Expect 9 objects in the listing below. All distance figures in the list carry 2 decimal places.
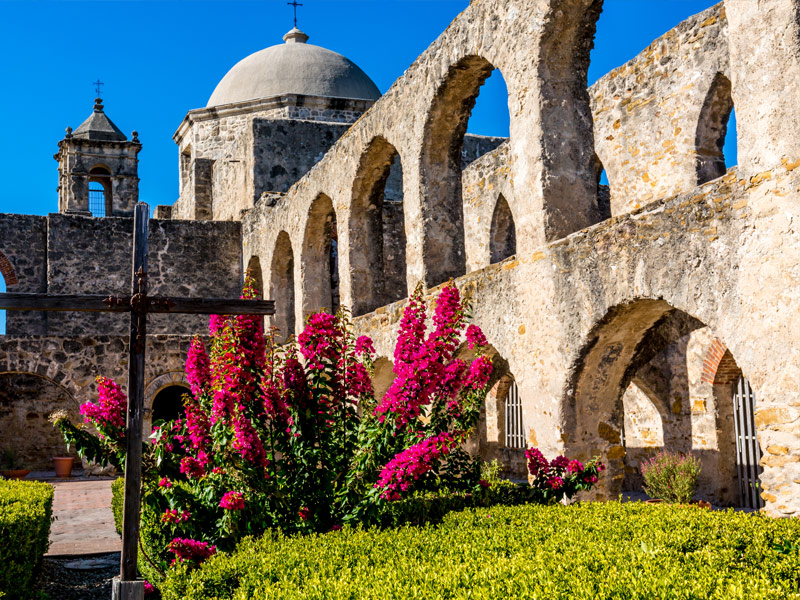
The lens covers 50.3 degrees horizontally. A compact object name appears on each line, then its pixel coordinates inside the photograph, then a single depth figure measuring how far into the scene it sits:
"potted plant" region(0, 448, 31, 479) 14.59
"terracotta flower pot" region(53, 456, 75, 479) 14.88
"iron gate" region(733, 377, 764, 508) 10.48
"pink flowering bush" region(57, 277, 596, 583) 5.07
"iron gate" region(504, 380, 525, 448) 15.17
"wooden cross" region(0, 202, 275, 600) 4.57
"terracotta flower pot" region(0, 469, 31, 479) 14.54
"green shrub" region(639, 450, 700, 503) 9.79
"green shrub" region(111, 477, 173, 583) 5.76
